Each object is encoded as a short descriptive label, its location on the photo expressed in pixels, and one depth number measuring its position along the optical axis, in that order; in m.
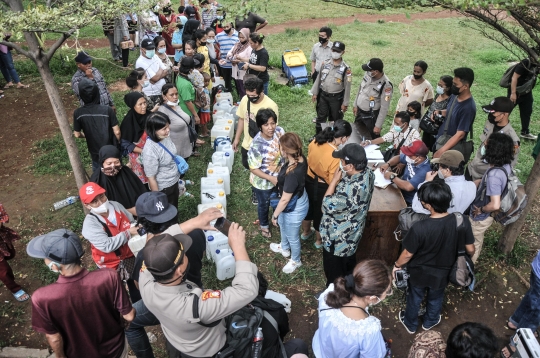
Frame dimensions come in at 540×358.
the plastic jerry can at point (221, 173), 6.06
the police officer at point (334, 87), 6.80
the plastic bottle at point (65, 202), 5.99
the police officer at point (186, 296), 2.40
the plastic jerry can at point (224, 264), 4.72
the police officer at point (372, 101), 6.34
